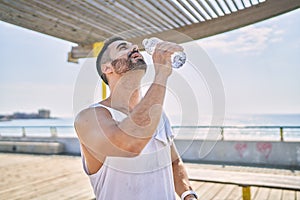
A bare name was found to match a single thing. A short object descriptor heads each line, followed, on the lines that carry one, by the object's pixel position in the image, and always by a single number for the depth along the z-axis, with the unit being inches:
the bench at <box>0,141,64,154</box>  342.6
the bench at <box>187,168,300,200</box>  100.9
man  32.5
